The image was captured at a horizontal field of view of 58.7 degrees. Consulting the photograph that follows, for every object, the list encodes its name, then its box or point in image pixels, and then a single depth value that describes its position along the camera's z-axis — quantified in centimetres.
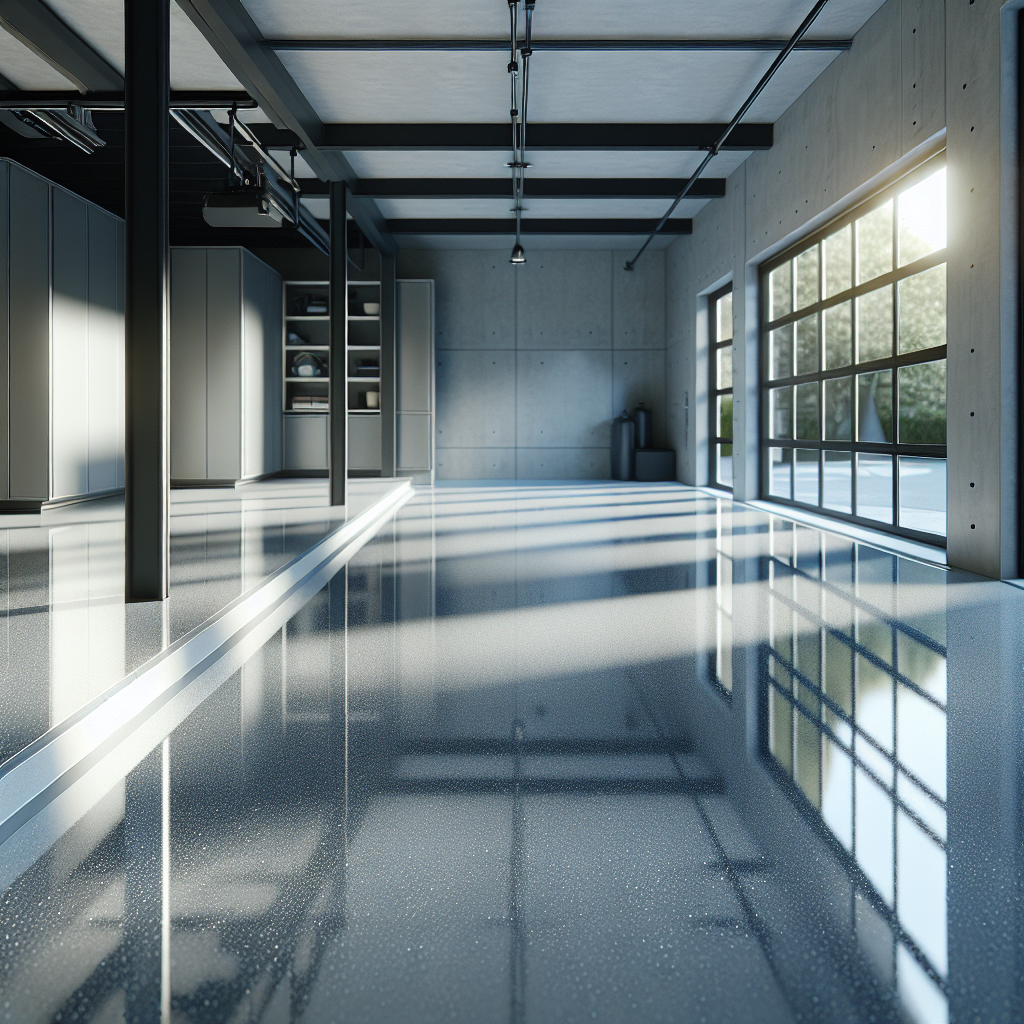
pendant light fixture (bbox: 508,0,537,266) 590
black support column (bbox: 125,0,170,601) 386
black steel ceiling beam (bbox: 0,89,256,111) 620
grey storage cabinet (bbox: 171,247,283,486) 1108
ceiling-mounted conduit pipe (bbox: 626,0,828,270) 573
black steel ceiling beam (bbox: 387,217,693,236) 1240
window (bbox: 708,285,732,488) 1186
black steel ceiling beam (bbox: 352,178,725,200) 1055
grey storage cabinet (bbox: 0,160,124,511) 754
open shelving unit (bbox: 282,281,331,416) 1327
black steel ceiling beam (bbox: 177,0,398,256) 554
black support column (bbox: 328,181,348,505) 845
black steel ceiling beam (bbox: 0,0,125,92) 590
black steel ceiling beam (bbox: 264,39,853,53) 661
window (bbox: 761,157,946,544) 612
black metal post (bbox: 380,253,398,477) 1262
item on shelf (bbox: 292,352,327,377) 1326
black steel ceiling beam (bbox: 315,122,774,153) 859
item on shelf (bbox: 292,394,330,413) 1339
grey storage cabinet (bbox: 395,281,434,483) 1362
